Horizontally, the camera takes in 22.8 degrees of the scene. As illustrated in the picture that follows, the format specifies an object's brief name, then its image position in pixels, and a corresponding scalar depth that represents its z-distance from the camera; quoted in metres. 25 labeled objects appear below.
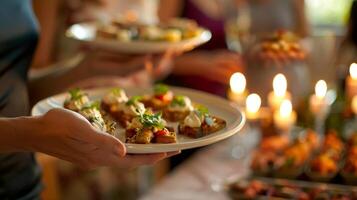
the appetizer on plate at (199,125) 1.12
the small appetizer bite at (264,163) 1.50
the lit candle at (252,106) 1.70
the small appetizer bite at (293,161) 1.50
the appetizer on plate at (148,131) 1.06
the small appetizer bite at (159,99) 1.26
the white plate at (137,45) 1.48
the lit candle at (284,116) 1.65
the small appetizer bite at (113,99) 1.23
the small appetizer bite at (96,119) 1.06
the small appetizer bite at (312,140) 1.63
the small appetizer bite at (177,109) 1.21
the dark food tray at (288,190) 1.39
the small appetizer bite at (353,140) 1.60
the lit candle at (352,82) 1.70
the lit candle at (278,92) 1.61
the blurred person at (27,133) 0.95
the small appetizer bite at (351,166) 1.47
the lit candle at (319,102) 1.67
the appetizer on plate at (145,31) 1.57
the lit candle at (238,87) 1.75
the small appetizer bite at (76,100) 1.17
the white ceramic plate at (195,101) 1.01
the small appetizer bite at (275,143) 1.62
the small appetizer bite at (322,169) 1.48
